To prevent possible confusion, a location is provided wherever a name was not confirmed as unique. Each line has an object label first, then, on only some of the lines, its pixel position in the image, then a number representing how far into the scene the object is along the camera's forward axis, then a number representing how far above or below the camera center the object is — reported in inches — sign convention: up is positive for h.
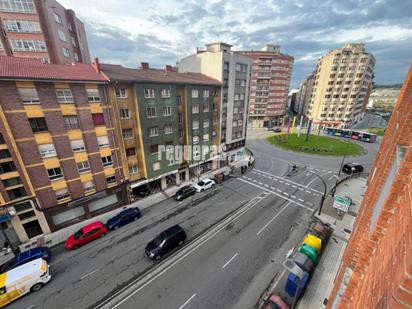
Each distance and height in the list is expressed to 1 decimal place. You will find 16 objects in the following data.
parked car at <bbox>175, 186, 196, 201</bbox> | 961.5 -512.4
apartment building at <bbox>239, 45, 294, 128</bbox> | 2559.1 +143.5
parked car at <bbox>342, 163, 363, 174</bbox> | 1249.1 -493.3
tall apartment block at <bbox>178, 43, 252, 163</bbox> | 1173.1 +94.0
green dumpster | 567.8 -482.2
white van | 489.7 -503.6
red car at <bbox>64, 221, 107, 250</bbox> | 669.3 -519.6
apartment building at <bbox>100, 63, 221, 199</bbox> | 814.5 -130.6
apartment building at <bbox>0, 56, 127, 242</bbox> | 597.0 -179.3
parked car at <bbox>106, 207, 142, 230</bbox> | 762.5 -519.1
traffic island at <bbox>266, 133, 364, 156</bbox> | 1711.4 -508.4
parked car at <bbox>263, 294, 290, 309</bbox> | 445.1 -501.2
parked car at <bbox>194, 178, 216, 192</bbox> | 1051.7 -513.7
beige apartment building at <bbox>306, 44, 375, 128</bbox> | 2338.8 +144.1
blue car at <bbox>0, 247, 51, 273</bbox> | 575.2 -520.9
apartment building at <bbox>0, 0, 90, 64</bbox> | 933.2 +347.8
